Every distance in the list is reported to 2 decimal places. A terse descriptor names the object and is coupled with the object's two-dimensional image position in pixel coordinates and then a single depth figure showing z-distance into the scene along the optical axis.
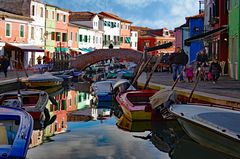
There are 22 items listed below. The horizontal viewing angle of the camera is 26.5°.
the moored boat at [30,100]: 15.34
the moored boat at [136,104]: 15.66
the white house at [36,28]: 53.64
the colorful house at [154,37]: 108.62
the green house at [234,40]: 26.30
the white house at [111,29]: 86.25
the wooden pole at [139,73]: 24.17
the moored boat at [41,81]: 28.85
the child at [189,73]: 24.00
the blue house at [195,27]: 53.45
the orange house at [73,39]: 68.38
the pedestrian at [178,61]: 22.92
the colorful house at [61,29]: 63.44
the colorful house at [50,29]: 59.83
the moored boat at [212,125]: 9.20
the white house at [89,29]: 74.19
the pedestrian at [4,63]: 33.56
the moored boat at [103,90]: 24.31
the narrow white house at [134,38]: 103.62
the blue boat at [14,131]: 7.16
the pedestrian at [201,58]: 23.48
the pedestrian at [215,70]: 23.44
